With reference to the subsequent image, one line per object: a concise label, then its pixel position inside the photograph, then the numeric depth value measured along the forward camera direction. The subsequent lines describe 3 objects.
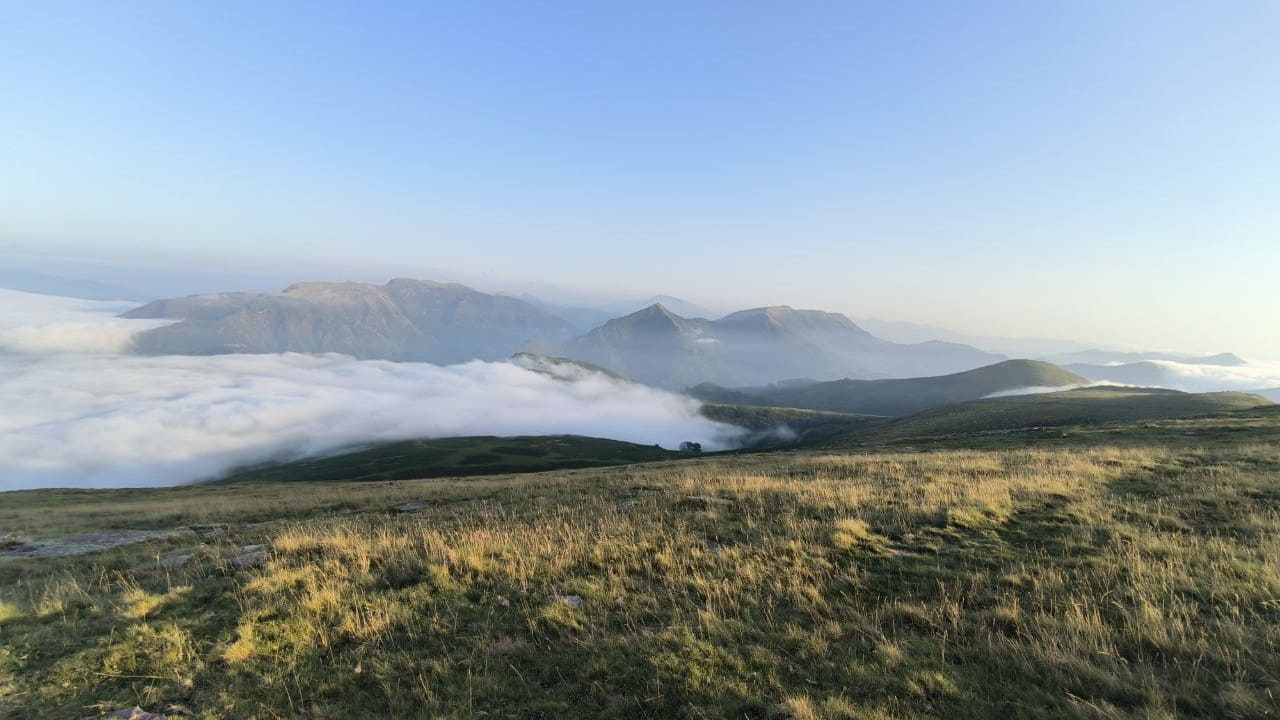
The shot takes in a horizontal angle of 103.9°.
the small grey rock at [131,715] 5.85
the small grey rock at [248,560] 11.15
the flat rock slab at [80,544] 15.73
